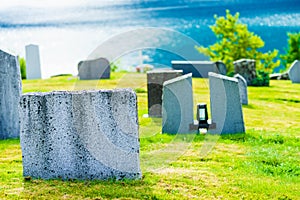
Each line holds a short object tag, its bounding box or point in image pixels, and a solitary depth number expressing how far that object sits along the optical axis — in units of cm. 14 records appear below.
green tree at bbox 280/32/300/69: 3625
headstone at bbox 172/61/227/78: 2254
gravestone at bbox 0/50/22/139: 917
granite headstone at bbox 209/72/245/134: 975
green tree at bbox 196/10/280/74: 3250
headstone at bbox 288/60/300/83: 2348
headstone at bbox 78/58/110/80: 2041
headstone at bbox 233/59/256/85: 2214
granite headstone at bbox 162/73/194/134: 964
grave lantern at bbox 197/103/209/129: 999
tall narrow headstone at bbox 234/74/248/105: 1533
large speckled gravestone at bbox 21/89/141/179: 591
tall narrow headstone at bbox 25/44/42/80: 2388
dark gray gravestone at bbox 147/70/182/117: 1184
